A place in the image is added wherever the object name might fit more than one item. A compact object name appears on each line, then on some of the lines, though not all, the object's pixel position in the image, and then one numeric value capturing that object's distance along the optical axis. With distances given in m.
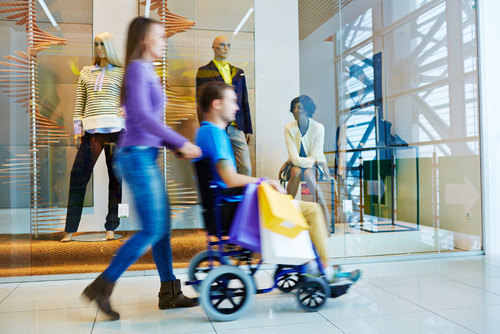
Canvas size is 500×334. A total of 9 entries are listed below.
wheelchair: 1.89
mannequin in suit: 3.15
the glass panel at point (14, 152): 2.85
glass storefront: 2.92
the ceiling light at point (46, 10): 2.97
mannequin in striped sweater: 2.96
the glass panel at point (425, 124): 3.51
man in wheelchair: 1.93
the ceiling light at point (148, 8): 3.14
